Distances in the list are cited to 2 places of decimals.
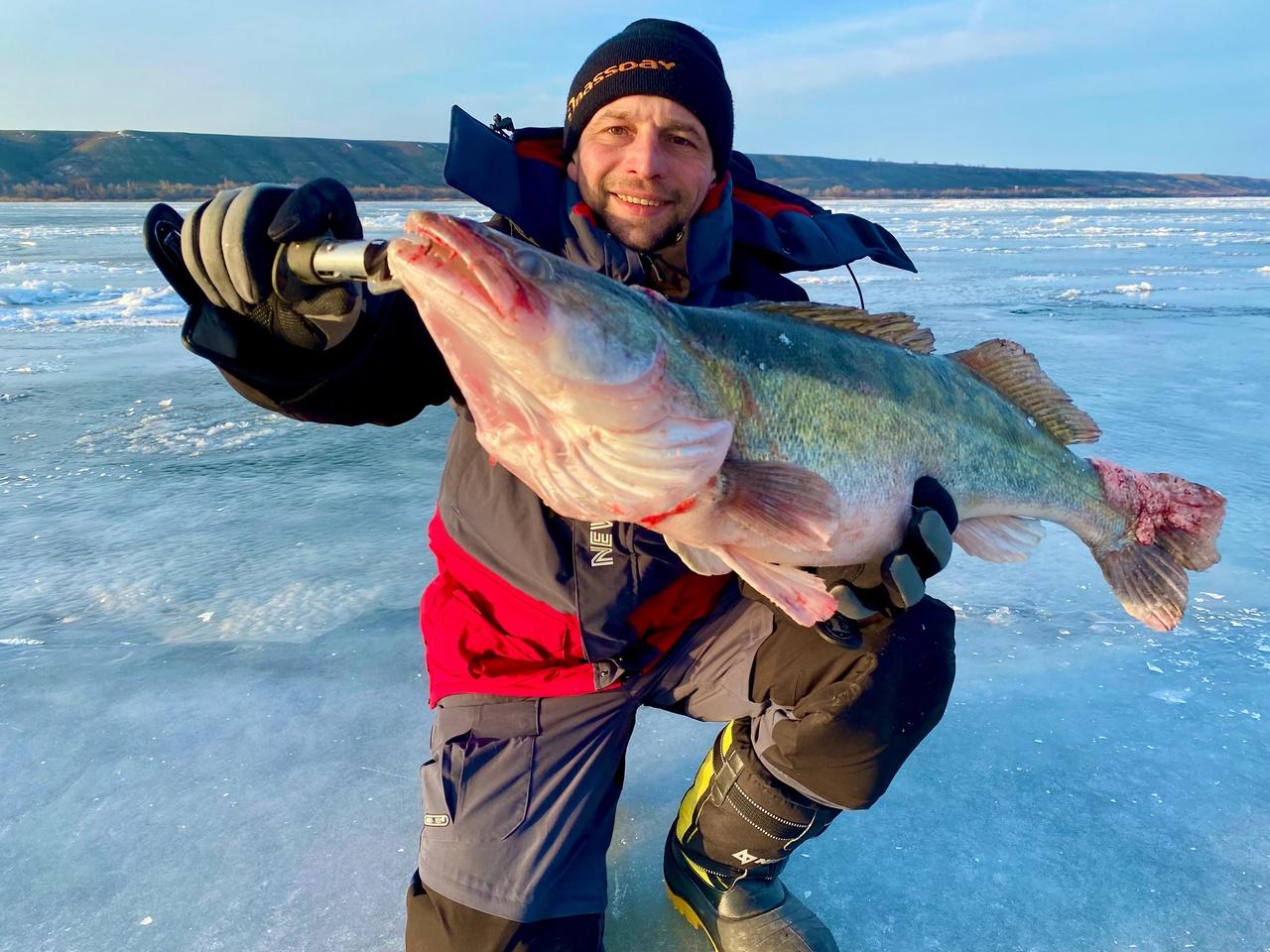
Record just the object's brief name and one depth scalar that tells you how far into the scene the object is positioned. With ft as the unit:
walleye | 2.11
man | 2.56
